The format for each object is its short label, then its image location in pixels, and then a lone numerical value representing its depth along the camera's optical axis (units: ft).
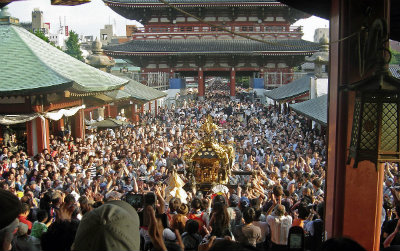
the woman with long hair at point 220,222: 15.46
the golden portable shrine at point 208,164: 29.71
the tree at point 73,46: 177.88
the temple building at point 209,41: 109.09
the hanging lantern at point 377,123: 13.39
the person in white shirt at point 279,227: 17.43
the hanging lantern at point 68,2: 19.77
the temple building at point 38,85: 41.38
